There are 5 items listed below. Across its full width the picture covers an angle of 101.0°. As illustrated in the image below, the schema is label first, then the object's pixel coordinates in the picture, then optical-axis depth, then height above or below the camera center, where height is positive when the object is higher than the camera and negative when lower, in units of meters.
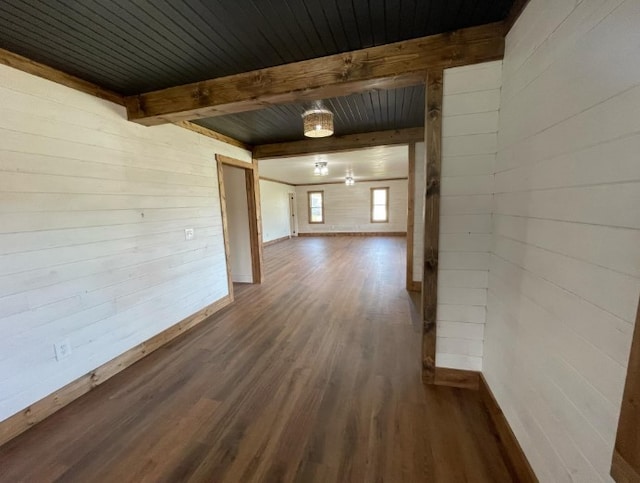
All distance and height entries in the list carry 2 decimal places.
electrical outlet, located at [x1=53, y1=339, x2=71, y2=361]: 1.85 -0.95
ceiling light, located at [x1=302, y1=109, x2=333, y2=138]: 2.50 +0.80
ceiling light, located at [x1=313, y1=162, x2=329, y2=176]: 5.73 +0.84
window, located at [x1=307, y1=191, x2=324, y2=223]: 10.86 -0.01
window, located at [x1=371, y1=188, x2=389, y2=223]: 10.15 -0.04
